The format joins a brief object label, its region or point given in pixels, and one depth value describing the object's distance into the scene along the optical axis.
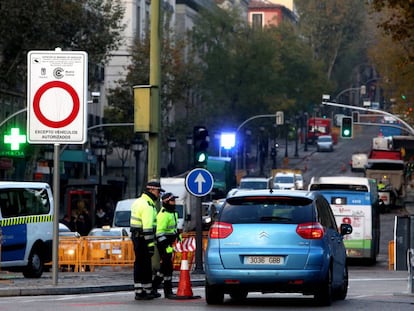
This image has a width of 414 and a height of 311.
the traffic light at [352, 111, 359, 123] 77.56
